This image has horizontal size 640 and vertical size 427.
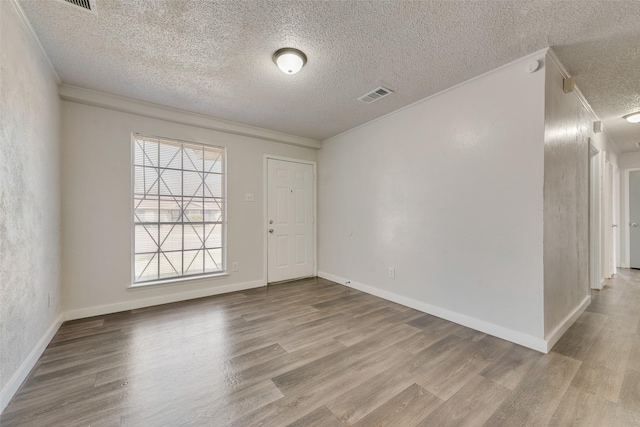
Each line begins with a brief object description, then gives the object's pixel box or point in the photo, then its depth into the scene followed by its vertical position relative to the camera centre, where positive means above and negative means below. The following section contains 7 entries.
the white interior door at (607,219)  4.14 -0.08
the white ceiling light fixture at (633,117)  3.38 +1.28
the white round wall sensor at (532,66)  2.14 +1.23
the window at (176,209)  3.29 +0.06
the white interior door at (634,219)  5.29 -0.10
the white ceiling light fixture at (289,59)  2.13 +1.30
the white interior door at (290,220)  4.32 -0.11
